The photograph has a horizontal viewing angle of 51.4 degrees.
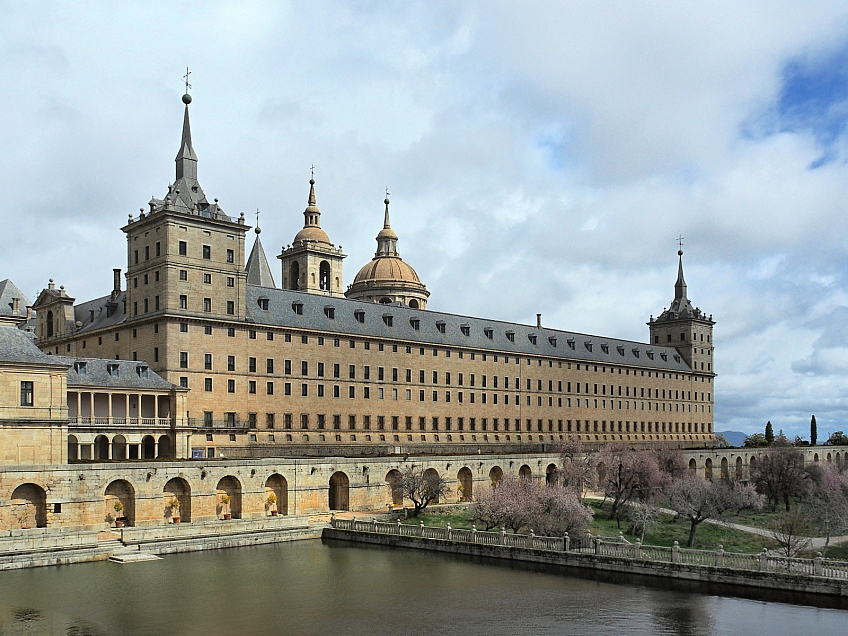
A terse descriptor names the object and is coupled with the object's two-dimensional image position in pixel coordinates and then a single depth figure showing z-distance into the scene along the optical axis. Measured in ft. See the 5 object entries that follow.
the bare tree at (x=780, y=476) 322.55
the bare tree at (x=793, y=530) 192.34
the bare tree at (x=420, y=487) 214.69
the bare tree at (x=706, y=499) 210.18
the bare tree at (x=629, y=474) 265.75
